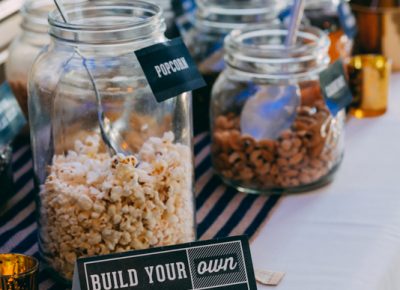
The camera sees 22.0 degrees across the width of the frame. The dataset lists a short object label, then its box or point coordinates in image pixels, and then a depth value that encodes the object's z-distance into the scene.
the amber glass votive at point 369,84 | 1.36
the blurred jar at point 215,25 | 1.30
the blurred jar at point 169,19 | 1.35
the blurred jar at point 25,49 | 1.21
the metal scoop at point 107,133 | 0.93
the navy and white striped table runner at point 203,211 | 1.04
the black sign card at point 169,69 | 0.91
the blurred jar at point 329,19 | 1.39
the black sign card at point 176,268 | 0.84
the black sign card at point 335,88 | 1.12
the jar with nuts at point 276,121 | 1.12
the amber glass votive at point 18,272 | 0.84
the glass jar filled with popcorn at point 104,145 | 0.90
